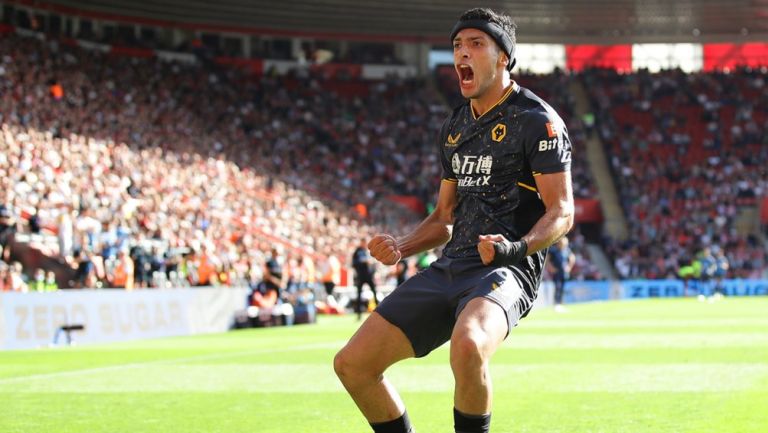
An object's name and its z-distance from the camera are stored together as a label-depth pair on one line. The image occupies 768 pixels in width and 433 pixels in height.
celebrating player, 5.96
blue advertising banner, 50.12
